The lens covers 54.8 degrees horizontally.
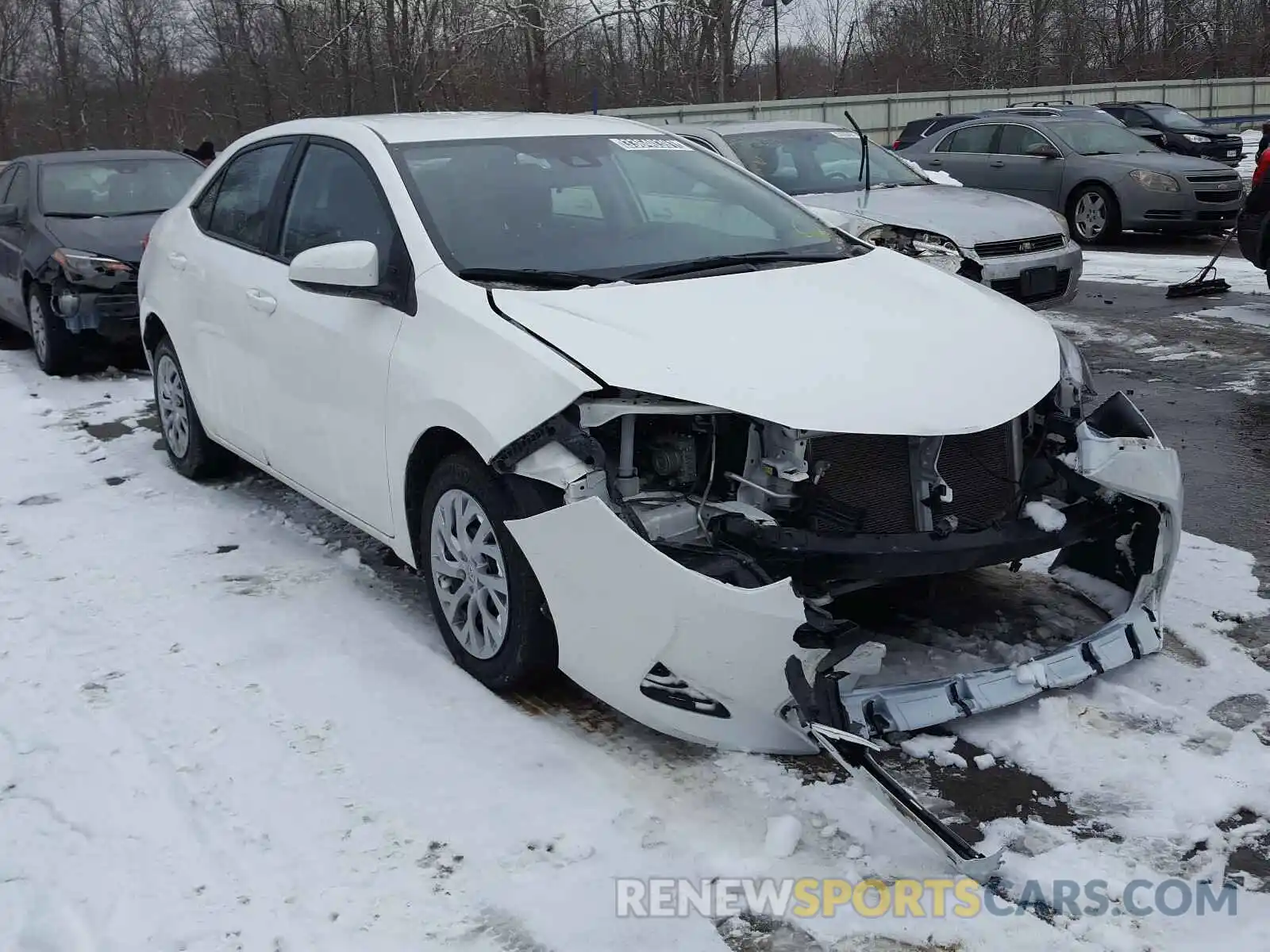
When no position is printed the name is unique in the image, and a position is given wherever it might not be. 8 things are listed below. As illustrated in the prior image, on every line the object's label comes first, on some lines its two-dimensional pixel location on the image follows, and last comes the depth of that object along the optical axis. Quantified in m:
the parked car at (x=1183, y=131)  19.86
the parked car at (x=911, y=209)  8.84
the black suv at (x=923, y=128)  18.33
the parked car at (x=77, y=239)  8.88
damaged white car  3.21
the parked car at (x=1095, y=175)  14.17
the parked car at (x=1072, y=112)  17.62
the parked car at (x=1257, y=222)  8.80
